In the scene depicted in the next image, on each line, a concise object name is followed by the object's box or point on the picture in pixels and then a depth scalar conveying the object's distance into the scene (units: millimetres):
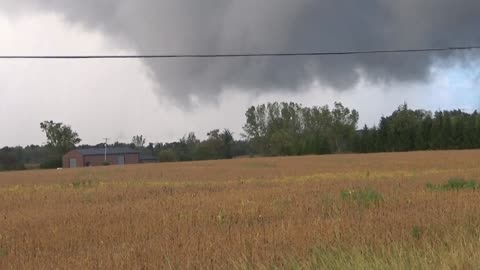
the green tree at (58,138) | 162875
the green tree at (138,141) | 195250
